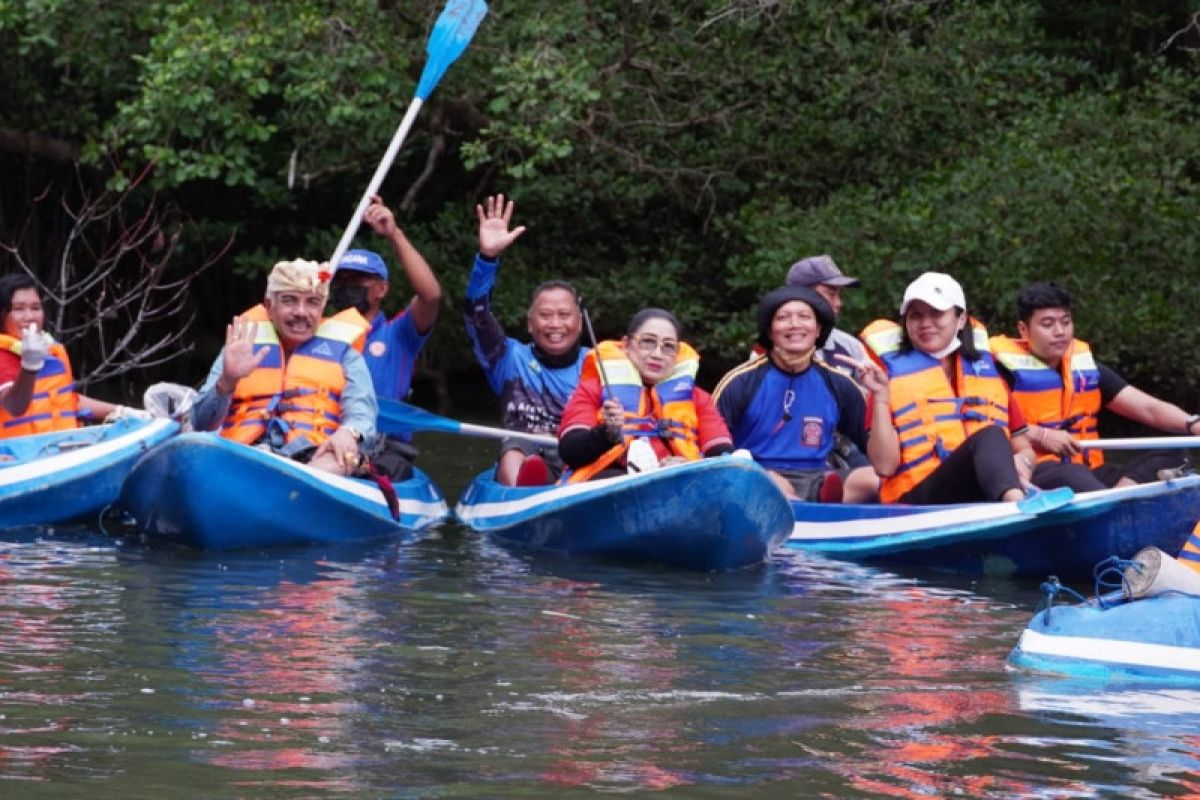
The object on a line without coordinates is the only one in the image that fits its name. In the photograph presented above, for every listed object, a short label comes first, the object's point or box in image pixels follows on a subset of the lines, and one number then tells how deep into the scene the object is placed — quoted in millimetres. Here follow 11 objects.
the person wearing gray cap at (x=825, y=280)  17422
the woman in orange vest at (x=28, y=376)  17109
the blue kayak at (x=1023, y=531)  14469
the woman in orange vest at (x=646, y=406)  15562
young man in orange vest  15875
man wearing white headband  16109
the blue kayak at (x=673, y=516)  14695
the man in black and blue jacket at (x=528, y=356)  17187
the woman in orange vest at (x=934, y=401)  15164
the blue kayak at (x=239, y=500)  15242
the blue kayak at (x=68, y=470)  16609
